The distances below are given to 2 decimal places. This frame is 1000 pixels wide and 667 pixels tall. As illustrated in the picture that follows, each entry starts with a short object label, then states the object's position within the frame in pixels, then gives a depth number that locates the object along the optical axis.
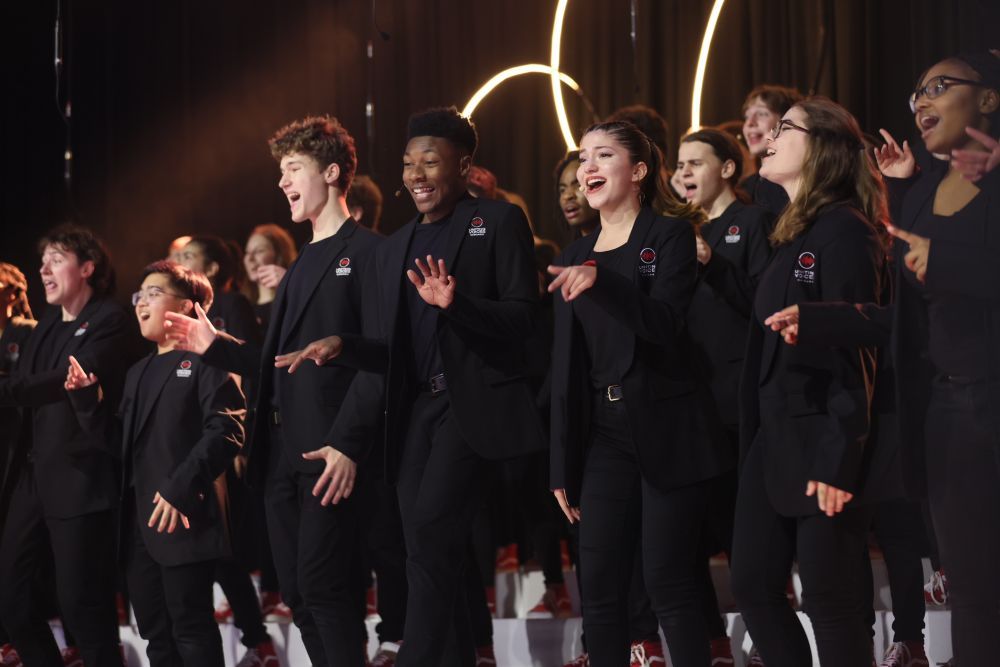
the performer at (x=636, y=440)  6.55
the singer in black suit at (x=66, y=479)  9.05
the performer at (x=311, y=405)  7.54
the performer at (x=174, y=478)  8.18
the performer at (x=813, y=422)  5.91
